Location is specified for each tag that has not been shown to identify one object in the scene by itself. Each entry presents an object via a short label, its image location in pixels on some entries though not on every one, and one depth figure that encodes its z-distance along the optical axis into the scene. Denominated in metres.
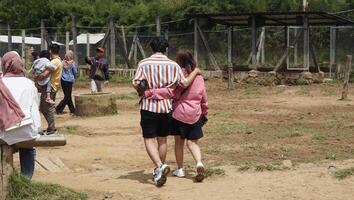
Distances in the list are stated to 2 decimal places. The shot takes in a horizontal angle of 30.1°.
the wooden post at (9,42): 34.09
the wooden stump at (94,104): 14.86
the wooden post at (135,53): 32.28
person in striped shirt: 7.66
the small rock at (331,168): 8.05
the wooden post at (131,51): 32.22
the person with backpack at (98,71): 16.08
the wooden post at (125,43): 31.12
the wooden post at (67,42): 31.72
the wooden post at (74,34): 29.84
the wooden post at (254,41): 26.59
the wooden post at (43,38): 32.00
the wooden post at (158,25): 29.34
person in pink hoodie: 7.89
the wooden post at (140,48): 31.89
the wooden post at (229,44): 28.42
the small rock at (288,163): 8.58
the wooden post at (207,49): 28.06
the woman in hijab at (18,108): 6.25
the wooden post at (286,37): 27.64
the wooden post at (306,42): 25.61
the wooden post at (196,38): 28.09
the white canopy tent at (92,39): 35.38
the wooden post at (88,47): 31.09
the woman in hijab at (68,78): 15.48
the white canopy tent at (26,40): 36.06
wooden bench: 6.27
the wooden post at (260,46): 30.90
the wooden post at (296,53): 28.38
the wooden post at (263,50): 31.31
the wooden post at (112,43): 29.95
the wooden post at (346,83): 18.12
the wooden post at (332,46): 28.39
